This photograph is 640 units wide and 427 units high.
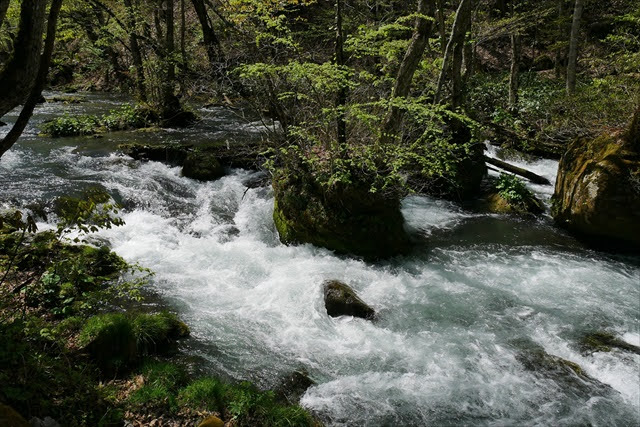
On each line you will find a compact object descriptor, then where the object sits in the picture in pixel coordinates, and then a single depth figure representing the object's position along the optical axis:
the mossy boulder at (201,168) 11.91
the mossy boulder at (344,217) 8.30
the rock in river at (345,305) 6.59
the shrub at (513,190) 10.98
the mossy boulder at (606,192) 8.41
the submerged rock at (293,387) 4.91
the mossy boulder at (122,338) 4.75
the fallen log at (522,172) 12.35
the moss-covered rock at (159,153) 12.77
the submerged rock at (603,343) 5.88
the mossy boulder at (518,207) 10.80
